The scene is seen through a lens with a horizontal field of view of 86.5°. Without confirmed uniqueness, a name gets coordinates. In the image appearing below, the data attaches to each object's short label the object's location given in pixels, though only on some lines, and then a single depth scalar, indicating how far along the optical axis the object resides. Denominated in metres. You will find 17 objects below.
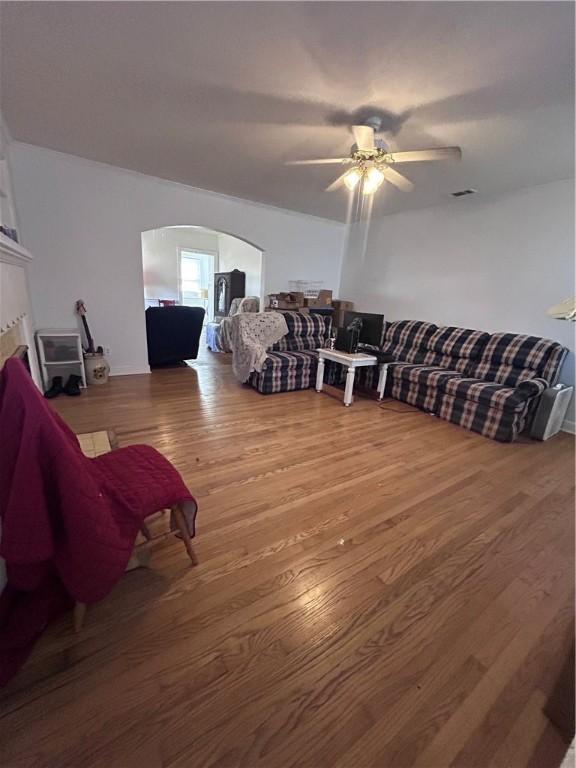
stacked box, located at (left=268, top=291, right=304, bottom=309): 5.30
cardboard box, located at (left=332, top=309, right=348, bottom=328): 5.61
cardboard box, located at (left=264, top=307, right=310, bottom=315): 5.36
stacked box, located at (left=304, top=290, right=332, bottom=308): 5.54
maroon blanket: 0.92
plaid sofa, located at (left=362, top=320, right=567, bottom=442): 3.02
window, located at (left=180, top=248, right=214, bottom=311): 8.29
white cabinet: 3.50
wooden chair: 1.15
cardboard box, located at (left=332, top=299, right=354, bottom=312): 5.71
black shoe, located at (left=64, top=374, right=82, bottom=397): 3.43
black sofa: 4.37
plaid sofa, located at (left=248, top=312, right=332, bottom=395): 3.89
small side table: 3.54
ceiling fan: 2.14
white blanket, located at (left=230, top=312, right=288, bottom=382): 3.88
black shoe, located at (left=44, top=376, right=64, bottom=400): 3.34
